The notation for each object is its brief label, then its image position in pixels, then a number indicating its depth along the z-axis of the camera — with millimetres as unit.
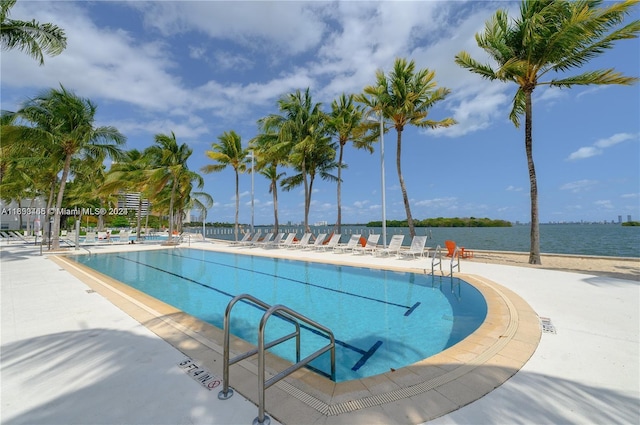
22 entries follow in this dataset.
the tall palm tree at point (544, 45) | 7729
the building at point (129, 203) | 39206
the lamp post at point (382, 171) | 13312
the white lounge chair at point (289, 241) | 17295
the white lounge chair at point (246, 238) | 19850
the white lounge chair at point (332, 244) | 15172
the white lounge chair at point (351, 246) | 14010
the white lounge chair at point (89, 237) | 18653
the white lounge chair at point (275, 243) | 17688
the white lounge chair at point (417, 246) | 11113
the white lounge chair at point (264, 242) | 18445
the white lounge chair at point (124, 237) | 20594
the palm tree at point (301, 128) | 18469
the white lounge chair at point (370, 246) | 13259
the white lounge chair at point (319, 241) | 15786
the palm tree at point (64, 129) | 12836
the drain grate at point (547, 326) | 3625
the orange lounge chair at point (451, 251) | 10945
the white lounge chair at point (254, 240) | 19250
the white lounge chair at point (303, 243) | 16438
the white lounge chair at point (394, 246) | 12058
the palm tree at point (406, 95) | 13258
